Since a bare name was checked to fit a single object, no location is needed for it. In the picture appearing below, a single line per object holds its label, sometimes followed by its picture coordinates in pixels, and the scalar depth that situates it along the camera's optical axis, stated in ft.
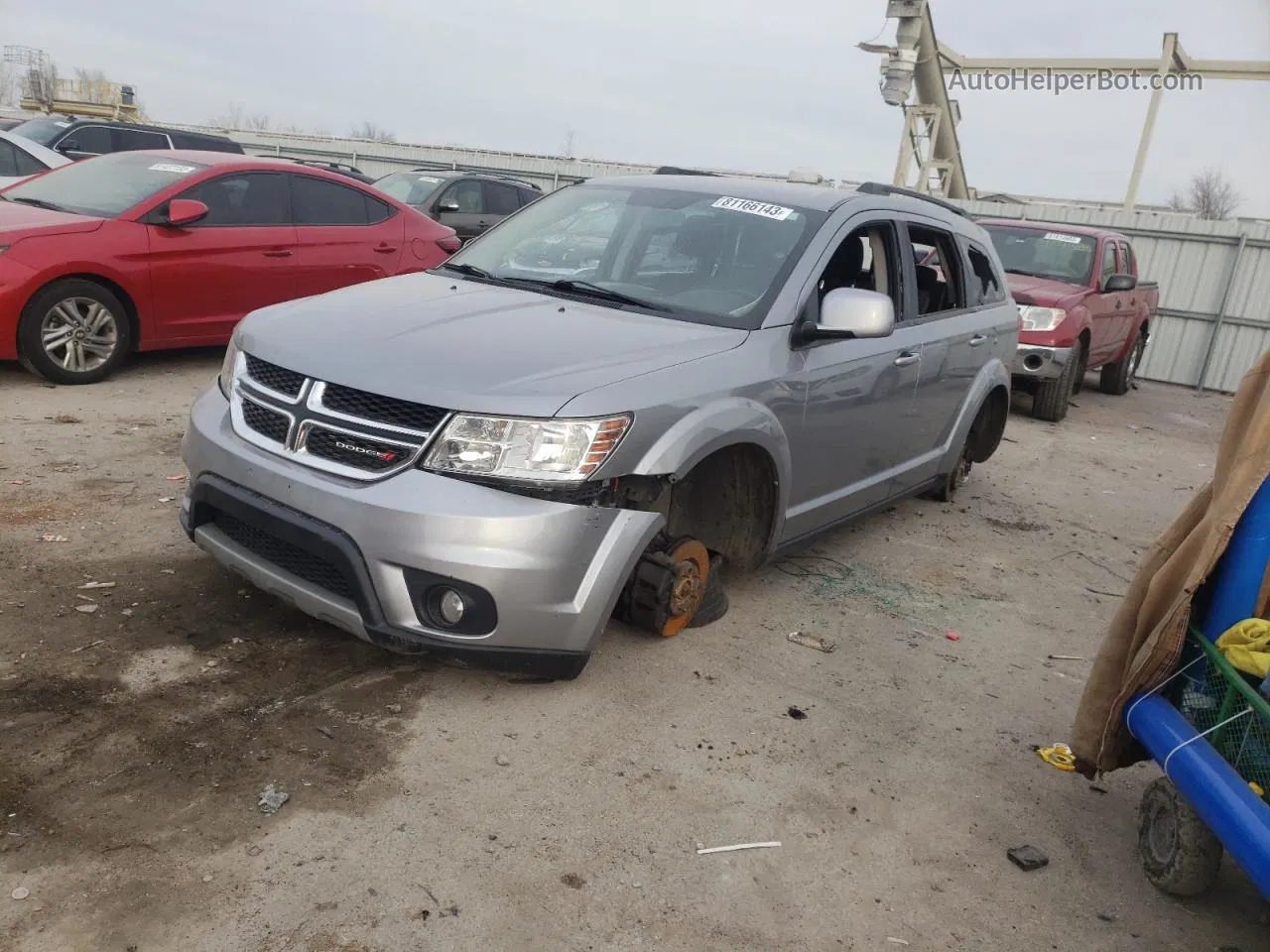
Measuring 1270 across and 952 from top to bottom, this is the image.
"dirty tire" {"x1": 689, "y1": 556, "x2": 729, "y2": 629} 13.88
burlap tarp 9.06
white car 32.89
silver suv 10.30
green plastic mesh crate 8.43
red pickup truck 32.32
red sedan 21.67
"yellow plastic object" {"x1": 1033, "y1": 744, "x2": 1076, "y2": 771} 11.48
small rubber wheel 9.34
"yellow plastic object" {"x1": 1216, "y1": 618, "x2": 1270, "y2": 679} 8.63
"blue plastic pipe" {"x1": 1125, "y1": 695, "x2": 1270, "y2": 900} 7.92
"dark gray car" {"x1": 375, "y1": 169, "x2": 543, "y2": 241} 44.75
